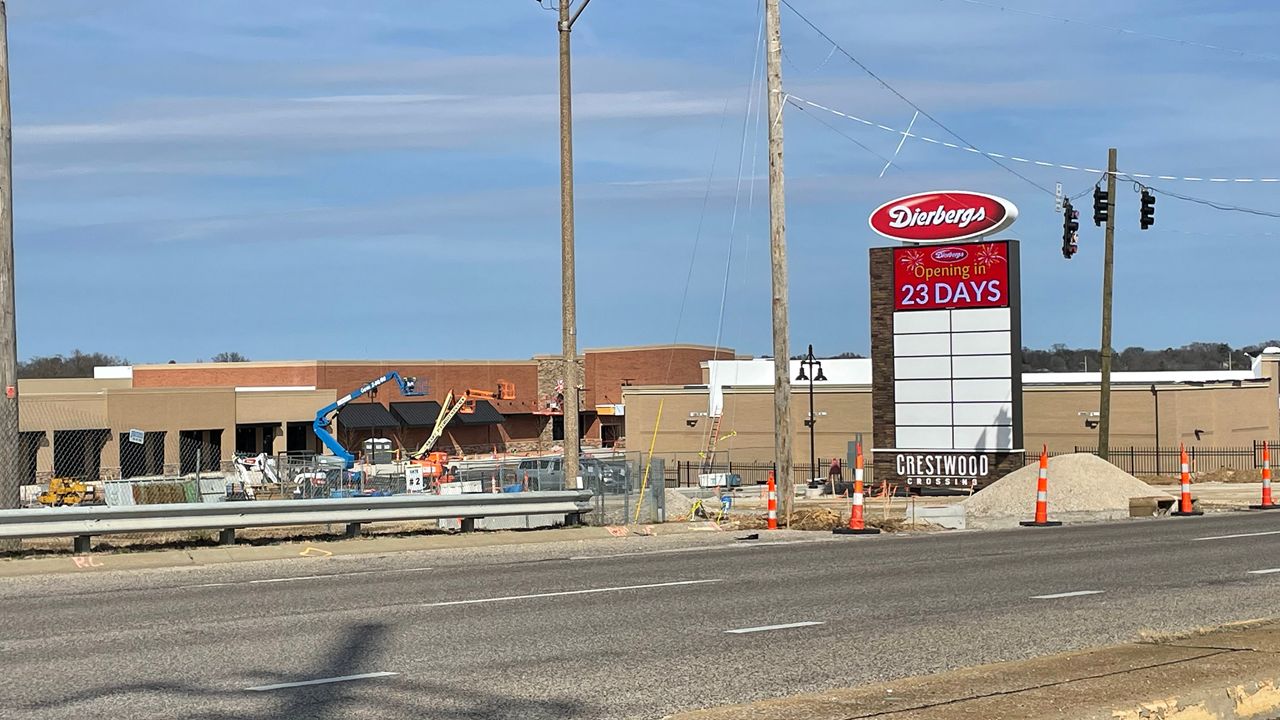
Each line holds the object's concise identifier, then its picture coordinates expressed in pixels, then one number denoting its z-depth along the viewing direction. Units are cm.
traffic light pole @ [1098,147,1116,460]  4125
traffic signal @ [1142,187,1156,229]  3900
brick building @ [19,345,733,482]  6738
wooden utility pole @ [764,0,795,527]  2614
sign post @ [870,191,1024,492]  3944
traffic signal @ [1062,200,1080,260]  3691
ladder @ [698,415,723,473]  6881
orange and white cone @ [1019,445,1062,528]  2514
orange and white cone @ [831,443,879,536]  2378
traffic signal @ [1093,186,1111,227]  4084
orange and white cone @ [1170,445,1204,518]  2823
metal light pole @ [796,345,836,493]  6309
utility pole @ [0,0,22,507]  1928
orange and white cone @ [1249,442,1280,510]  3089
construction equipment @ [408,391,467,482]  5568
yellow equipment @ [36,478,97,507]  4384
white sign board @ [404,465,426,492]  4419
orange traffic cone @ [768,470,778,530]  2469
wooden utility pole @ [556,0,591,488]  2412
